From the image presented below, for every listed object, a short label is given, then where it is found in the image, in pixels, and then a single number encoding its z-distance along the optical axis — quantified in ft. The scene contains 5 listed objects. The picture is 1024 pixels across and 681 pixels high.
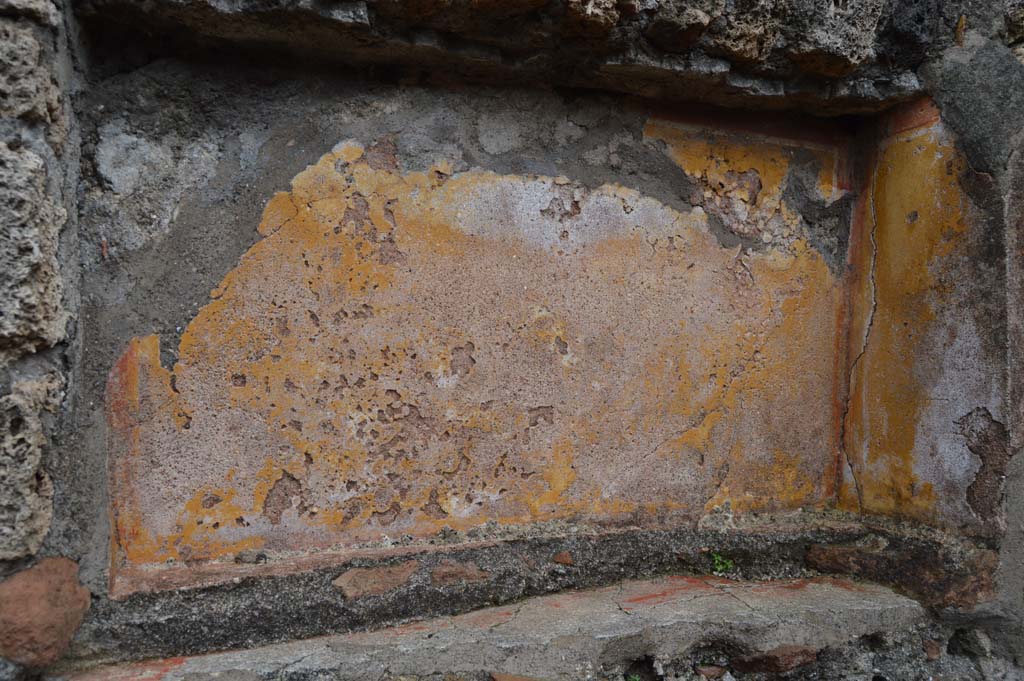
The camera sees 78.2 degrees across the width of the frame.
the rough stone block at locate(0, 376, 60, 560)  3.75
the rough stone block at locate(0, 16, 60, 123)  3.73
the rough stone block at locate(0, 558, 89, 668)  3.83
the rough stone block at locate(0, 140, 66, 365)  3.72
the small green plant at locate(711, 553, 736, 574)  6.08
